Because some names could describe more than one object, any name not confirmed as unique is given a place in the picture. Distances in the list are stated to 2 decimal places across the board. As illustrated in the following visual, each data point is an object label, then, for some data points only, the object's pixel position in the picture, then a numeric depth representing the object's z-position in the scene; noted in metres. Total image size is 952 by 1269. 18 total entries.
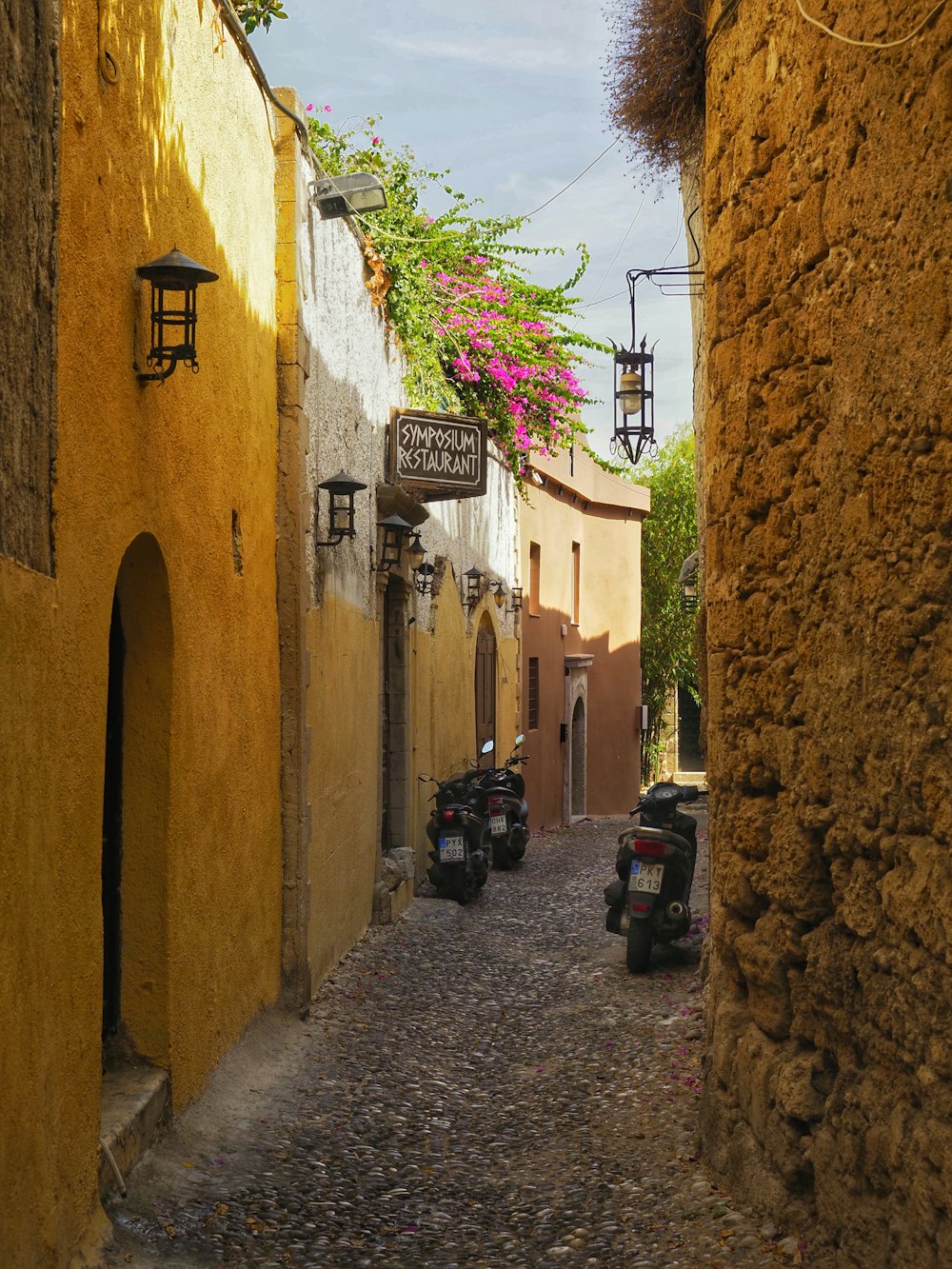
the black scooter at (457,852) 10.98
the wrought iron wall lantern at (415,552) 10.87
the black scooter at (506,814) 13.32
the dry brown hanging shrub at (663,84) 5.24
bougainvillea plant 10.55
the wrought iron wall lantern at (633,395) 8.65
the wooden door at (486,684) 15.95
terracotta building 20.84
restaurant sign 10.33
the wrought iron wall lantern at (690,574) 11.68
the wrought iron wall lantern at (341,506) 7.61
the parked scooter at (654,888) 7.84
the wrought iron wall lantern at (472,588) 14.61
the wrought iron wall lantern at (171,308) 4.40
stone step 4.17
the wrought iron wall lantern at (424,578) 11.48
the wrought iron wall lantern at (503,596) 16.87
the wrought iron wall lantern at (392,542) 9.42
